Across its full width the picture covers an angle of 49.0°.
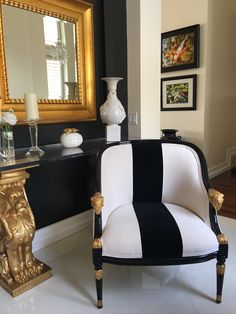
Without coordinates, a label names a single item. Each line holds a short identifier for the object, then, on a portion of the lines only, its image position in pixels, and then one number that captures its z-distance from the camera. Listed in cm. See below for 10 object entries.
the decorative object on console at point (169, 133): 368
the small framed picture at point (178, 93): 376
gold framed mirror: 177
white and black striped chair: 137
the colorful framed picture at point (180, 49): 363
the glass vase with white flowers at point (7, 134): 153
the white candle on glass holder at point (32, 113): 165
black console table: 152
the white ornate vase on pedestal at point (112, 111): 215
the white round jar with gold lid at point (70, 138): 194
